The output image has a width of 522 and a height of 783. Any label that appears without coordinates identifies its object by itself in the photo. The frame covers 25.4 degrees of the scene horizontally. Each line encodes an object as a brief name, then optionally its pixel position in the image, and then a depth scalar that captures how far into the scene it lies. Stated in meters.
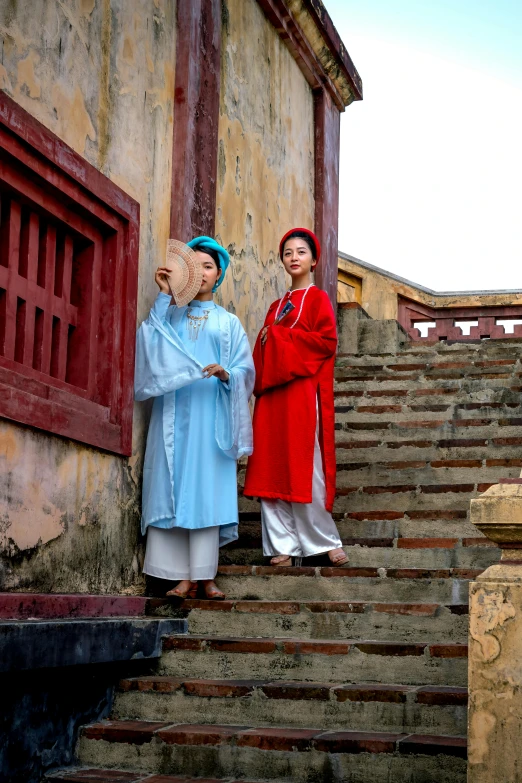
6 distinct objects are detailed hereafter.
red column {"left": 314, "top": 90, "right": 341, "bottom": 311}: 9.95
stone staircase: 4.30
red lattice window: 4.80
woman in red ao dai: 5.83
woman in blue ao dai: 5.59
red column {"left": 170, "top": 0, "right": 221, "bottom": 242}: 6.49
